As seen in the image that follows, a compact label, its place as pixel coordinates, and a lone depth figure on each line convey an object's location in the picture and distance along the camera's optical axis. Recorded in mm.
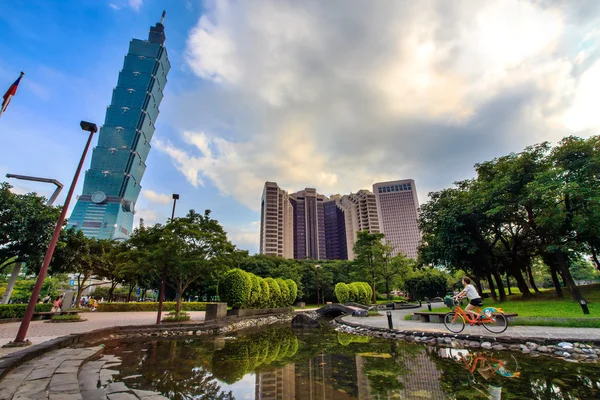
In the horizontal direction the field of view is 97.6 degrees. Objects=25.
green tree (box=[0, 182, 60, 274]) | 14375
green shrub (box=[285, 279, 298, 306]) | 32156
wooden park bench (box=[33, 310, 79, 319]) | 17419
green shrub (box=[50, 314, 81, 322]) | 16391
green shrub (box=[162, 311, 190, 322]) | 16125
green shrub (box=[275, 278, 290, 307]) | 29391
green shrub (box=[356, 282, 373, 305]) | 35581
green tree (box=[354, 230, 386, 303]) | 33656
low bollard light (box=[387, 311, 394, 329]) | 12195
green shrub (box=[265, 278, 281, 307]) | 26531
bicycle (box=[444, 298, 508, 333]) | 9695
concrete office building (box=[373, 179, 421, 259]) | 138500
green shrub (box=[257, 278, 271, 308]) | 23750
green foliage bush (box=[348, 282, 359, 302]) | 34125
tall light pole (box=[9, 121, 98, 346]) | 7507
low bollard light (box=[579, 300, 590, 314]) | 12449
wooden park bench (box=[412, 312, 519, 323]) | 13295
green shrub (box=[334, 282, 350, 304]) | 33188
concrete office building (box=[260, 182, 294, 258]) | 126931
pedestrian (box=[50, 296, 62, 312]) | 19462
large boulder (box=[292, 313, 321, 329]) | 18162
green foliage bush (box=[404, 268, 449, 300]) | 47522
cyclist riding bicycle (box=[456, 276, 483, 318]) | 9289
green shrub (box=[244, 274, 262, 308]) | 21266
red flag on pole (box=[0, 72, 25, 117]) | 9367
